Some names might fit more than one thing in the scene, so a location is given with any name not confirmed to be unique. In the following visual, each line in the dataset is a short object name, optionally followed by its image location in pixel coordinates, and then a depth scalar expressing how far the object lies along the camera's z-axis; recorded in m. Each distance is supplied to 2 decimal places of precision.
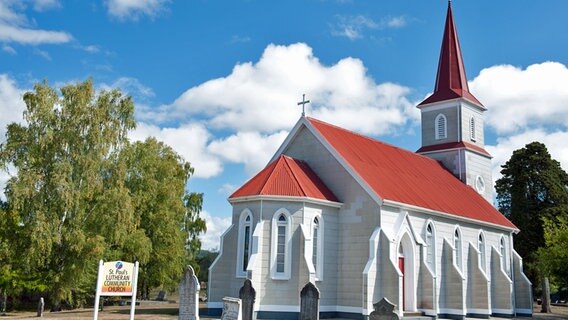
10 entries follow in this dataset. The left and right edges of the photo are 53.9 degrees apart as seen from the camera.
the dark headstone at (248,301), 20.19
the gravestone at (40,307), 27.02
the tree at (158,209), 40.47
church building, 26.41
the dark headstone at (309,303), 19.70
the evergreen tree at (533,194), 46.75
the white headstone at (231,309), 17.80
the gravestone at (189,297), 19.69
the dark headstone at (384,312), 17.14
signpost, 18.59
